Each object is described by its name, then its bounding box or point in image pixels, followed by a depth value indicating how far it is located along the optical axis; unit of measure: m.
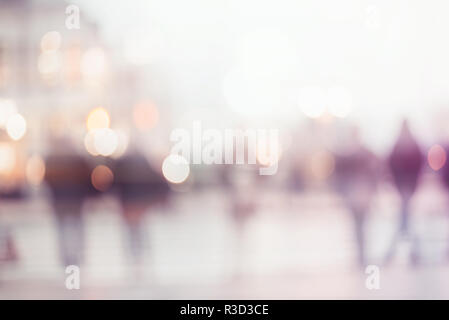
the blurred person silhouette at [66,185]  10.02
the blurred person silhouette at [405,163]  9.55
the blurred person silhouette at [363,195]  10.25
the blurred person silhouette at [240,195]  15.52
